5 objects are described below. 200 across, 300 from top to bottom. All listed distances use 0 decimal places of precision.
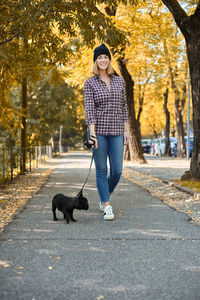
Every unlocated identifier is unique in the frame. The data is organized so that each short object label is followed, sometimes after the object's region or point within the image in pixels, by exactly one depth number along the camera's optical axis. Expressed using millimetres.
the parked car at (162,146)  36900
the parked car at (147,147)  52244
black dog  5102
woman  5426
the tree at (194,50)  9281
